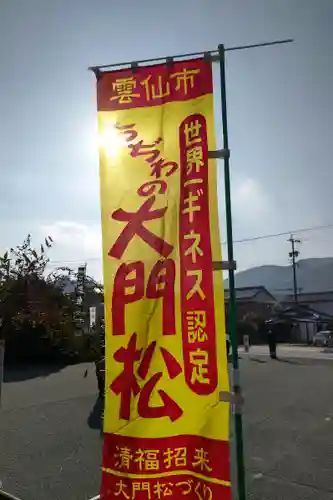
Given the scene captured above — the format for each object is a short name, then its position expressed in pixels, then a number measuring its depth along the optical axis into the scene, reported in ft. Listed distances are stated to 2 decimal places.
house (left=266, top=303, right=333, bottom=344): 126.31
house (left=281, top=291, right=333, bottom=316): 171.94
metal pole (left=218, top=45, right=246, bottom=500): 8.58
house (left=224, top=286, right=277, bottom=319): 146.92
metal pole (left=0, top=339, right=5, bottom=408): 14.39
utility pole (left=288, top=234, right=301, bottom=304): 156.09
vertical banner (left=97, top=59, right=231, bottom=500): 8.90
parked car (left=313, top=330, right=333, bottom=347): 99.30
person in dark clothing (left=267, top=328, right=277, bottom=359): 66.39
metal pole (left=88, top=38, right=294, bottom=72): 9.56
